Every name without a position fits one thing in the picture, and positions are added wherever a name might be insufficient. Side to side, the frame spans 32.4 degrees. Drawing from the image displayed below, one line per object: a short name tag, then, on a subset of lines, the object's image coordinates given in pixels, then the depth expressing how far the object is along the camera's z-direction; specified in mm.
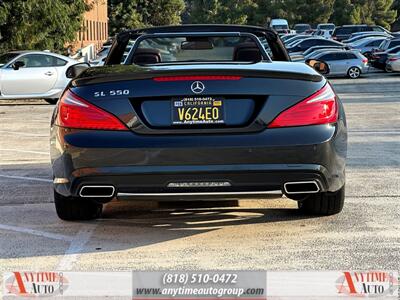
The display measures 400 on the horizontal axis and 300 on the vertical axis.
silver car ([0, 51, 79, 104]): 17109
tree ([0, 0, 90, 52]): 25484
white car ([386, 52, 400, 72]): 28891
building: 52288
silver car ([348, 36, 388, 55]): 38566
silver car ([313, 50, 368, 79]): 28391
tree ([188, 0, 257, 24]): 96769
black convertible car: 4621
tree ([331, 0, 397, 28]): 83000
